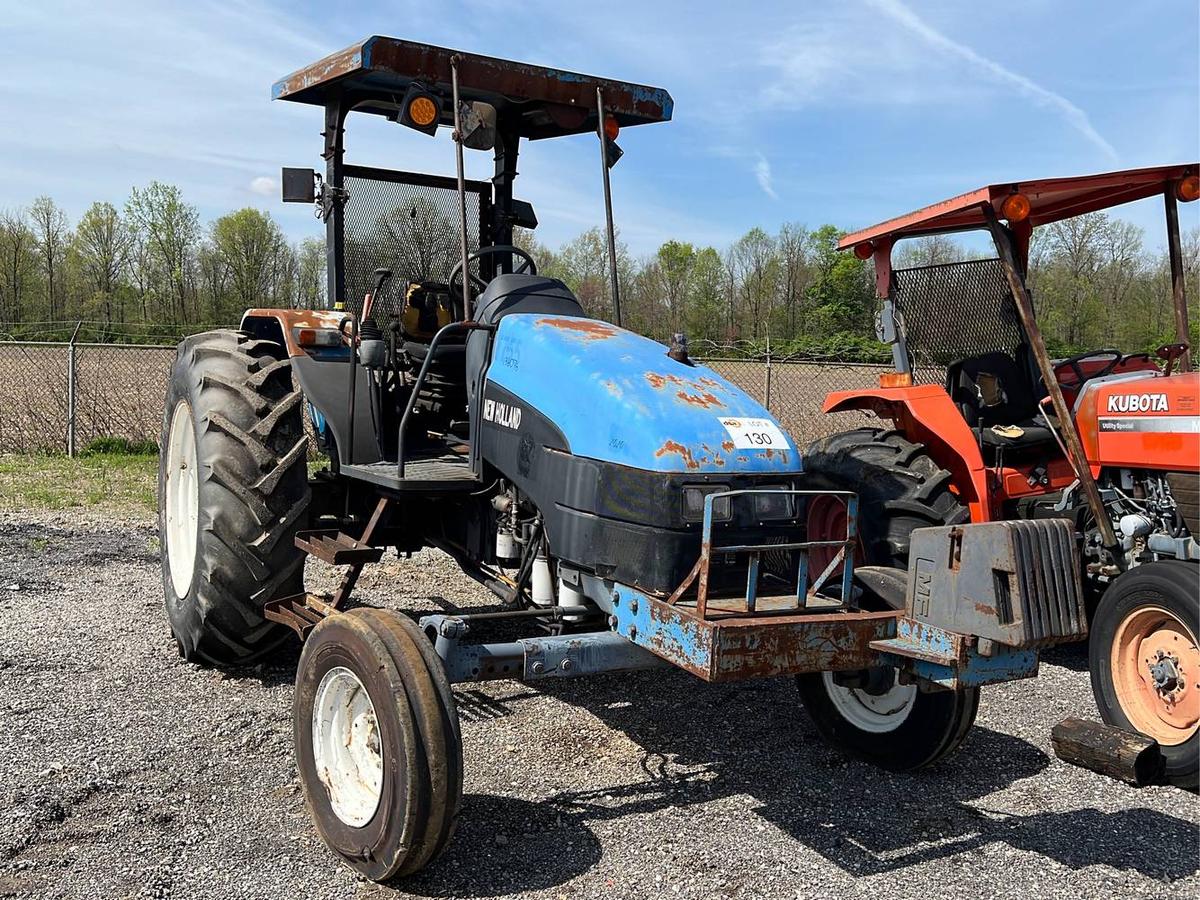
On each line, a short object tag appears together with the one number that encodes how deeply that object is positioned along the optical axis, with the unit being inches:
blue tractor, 114.3
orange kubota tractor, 167.3
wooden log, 121.5
